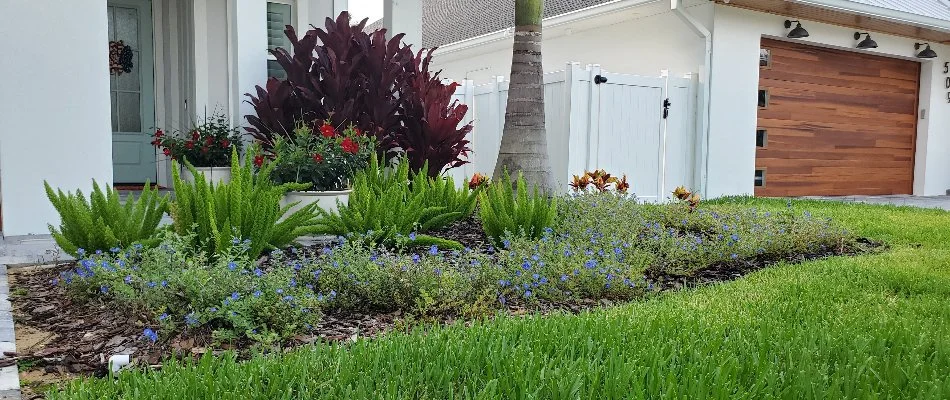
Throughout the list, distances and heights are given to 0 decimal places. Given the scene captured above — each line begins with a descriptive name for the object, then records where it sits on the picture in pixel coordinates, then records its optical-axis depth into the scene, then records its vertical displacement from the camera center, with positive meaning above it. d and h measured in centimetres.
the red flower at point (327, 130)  644 +13
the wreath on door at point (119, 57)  924 +104
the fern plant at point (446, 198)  598 -41
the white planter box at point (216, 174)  778 -31
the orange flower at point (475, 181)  715 -32
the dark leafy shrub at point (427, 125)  741 +21
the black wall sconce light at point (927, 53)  1344 +180
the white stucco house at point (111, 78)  582 +62
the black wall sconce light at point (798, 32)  1124 +178
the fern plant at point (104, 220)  439 -47
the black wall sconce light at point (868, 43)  1223 +178
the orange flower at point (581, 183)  717 -32
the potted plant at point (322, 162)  630 -14
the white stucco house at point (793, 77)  1084 +122
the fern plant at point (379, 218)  511 -49
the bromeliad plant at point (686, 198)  690 -44
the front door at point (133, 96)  951 +59
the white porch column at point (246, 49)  728 +93
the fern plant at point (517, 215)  539 -48
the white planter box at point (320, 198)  621 -44
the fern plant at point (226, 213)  436 -41
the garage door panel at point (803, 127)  1171 +42
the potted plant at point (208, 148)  780 -5
